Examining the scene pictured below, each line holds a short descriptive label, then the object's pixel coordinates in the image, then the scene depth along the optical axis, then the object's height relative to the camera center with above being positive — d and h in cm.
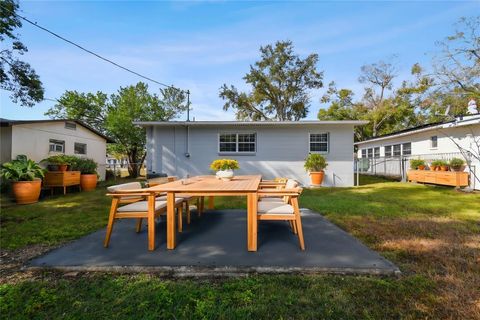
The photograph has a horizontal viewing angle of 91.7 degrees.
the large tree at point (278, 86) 2320 +797
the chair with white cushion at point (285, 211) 280 -59
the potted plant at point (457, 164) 834 -1
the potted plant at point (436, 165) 929 -5
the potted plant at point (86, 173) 944 -38
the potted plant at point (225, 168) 406 -7
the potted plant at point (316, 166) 937 -8
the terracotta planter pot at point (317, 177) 942 -53
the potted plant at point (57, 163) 850 +5
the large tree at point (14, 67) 723 +336
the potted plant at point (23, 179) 652 -44
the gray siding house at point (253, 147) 971 +72
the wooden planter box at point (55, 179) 825 -52
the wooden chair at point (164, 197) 396 -57
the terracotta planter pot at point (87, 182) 944 -72
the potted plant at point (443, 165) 902 -5
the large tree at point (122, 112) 1596 +423
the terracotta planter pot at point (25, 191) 650 -75
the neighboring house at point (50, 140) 819 +106
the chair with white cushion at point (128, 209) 282 -58
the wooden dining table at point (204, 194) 275 -41
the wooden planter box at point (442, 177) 827 -52
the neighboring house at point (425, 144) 856 +97
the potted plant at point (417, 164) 1036 -1
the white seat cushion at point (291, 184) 314 -28
